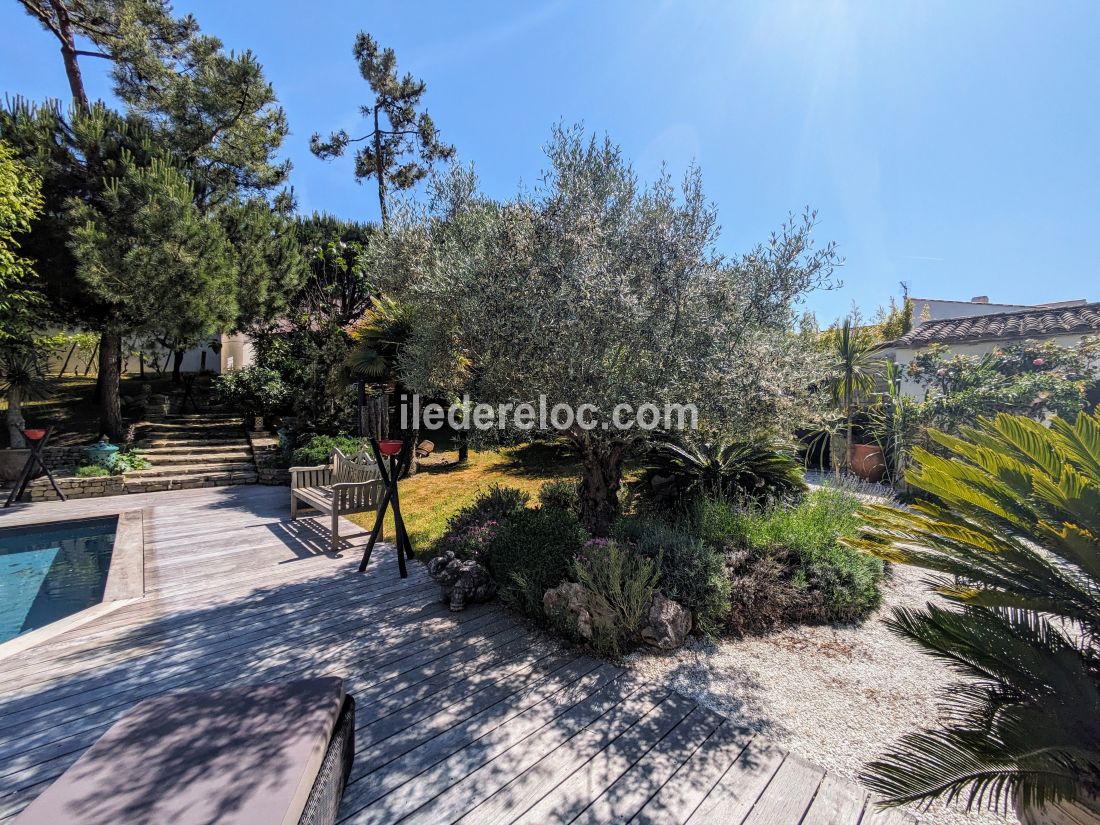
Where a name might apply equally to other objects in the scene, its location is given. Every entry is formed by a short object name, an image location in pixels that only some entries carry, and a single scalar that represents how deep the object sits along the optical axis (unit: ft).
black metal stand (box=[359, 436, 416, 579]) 18.02
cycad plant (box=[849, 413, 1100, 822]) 5.63
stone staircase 36.42
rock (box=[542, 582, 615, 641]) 12.63
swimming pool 17.22
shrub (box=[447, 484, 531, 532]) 19.01
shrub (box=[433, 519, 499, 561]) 16.67
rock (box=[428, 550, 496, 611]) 14.98
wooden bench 21.61
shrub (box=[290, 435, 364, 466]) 34.27
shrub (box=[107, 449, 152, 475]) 35.45
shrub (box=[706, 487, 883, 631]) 14.34
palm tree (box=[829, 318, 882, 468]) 34.12
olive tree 13.75
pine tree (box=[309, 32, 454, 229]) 54.39
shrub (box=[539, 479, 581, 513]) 23.62
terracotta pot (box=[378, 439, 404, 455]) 18.58
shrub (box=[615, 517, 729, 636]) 13.66
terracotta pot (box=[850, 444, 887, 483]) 35.01
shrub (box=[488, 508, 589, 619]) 14.32
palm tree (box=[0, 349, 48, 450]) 34.71
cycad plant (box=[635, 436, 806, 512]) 21.80
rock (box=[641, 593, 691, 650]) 12.77
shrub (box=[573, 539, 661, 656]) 12.57
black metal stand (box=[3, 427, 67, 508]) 30.17
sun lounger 5.77
